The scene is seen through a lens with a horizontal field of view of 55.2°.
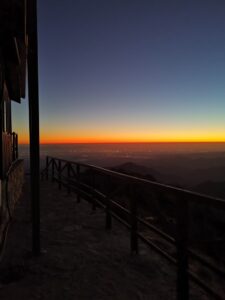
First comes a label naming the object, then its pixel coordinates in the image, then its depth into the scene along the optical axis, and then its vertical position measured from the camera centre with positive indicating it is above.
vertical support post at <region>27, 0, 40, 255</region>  3.03 +0.38
